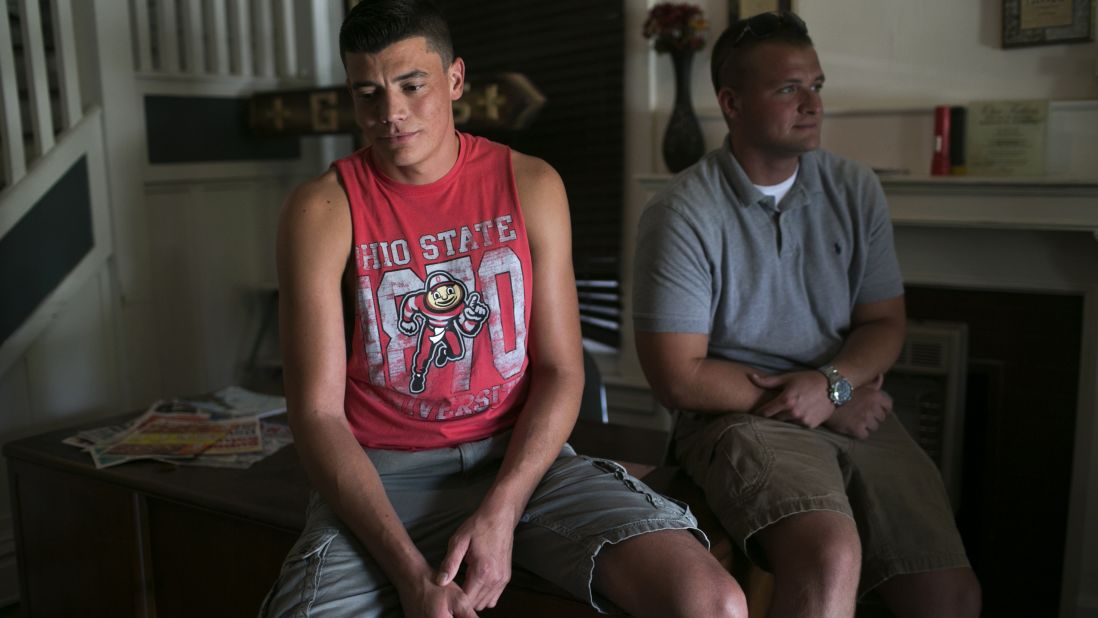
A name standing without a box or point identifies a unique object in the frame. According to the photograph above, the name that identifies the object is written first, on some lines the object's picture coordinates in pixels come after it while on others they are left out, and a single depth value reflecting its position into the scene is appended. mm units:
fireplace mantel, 2488
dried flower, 3008
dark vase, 3070
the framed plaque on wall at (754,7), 2955
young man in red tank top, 1504
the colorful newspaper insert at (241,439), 2270
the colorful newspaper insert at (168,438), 2256
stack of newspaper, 2229
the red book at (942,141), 2688
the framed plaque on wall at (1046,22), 2537
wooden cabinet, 1945
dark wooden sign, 3139
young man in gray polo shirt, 1806
